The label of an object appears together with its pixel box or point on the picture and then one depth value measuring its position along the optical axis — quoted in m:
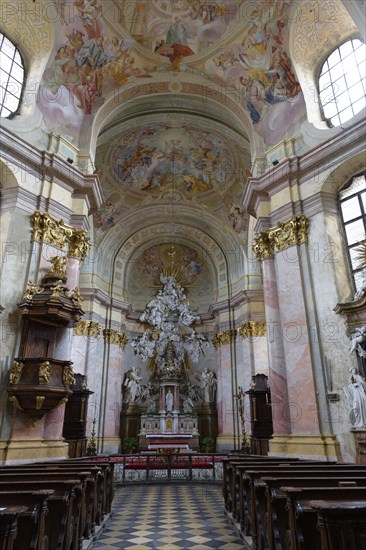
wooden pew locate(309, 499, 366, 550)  2.53
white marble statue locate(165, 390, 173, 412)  19.49
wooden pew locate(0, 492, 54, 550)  3.21
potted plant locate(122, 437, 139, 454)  18.02
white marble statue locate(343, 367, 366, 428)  8.26
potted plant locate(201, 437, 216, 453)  18.39
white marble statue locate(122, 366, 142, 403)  19.78
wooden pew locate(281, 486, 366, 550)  3.22
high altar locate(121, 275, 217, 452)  18.92
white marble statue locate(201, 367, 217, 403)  20.11
